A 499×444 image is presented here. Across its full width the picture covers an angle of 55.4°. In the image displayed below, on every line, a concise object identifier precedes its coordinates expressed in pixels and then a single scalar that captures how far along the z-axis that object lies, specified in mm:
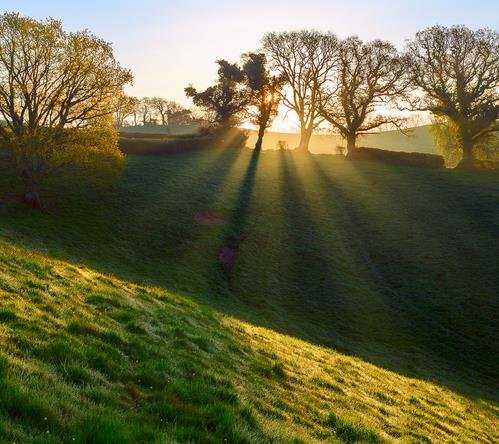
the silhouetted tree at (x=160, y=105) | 155700
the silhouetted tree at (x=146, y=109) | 164112
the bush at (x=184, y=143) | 76688
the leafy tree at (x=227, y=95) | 85062
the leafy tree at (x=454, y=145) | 82812
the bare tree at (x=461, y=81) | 76688
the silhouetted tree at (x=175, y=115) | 142175
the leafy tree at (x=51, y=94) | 42938
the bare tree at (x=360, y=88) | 84188
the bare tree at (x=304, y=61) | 89562
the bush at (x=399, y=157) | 87062
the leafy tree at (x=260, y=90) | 84750
